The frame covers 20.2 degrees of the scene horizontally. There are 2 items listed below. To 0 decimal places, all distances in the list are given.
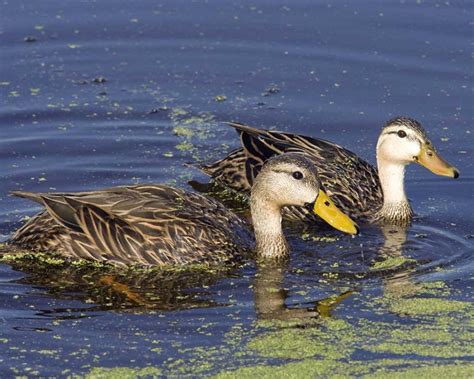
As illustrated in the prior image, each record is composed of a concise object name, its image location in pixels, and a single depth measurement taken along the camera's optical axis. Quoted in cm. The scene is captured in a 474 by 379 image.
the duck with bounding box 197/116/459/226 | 1258
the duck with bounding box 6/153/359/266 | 1116
